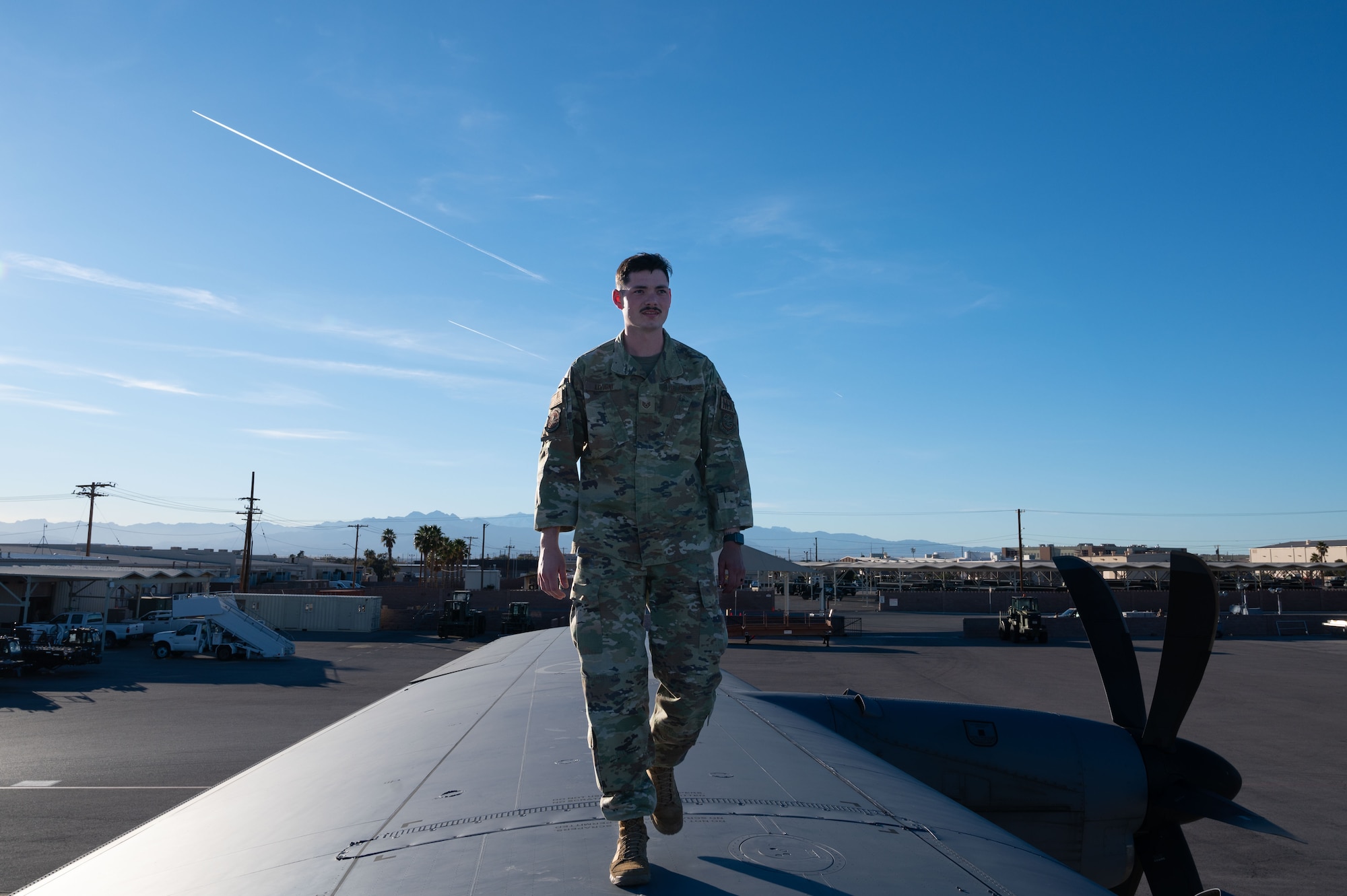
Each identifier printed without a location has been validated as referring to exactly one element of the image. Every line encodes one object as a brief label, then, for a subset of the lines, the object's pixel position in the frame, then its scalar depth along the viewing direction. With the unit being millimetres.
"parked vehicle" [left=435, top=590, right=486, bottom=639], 34688
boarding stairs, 26719
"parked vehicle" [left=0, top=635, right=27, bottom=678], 20391
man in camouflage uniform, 2678
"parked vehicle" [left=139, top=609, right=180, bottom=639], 31484
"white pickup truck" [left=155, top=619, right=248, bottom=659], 26469
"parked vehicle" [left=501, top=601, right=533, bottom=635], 35125
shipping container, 38281
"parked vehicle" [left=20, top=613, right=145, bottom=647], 25855
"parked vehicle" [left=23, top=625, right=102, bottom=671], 21828
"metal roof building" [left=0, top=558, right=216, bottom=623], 27438
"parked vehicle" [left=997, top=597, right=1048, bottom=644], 33375
